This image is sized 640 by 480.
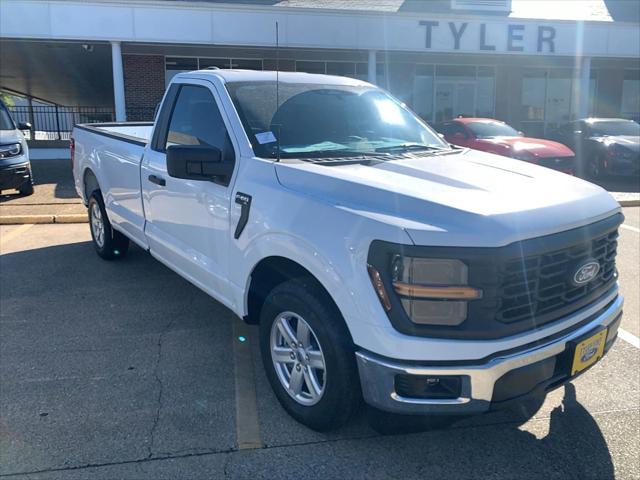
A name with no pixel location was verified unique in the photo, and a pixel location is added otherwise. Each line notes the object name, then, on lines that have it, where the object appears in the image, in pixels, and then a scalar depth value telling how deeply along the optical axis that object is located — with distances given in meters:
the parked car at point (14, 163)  10.65
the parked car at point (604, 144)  13.62
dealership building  16.64
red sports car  12.04
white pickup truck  2.60
